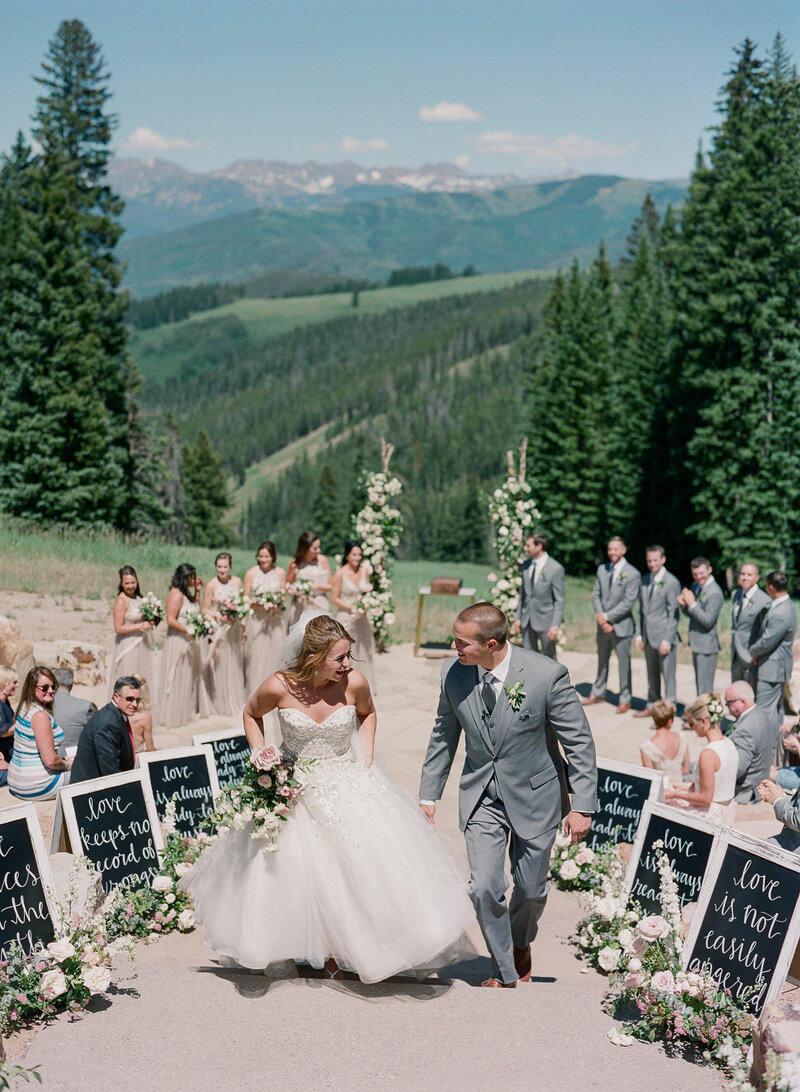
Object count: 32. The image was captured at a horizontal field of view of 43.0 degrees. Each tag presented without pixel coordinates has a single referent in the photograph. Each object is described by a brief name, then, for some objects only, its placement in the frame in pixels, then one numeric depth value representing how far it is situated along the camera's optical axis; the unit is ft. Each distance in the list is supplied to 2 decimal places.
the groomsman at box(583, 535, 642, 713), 39.75
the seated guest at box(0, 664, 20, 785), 29.92
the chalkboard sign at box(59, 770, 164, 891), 21.01
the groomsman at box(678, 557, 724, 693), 37.47
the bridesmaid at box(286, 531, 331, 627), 40.09
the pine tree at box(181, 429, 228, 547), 266.98
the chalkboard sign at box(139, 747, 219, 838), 24.02
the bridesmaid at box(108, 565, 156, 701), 35.55
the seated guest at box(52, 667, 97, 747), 30.30
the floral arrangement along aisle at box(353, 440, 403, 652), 49.80
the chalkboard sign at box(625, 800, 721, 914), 19.97
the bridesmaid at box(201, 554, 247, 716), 38.52
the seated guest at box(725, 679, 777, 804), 28.81
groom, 17.62
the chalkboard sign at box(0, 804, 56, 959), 17.42
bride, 17.01
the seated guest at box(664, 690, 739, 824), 24.34
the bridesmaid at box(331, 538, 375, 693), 39.99
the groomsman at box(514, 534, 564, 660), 39.83
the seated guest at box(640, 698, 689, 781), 28.22
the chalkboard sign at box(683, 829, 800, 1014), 15.85
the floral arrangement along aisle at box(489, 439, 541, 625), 47.50
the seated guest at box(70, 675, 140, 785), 23.41
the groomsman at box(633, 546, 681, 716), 38.52
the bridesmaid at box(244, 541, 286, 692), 39.37
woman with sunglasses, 26.96
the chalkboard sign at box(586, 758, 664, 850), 23.86
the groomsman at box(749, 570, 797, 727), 33.50
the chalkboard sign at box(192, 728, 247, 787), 26.68
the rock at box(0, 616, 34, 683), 38.63
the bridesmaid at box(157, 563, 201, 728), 36.70
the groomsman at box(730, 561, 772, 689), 34.27
